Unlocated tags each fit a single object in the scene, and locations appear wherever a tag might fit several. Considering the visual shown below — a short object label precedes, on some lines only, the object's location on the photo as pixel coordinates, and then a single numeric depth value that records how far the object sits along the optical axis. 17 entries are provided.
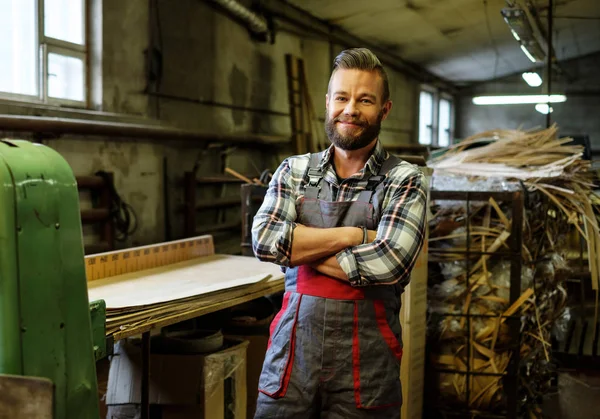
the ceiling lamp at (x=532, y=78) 8.09
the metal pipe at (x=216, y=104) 5.88
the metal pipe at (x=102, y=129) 4.08
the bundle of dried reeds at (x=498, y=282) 3.55
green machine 1.23
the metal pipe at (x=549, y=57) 6.00
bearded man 1.81
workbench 1.97
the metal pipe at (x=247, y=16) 6.41
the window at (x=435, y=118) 14.27
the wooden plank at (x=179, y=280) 2.25
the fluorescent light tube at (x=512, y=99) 9.73
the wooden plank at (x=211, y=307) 1.96
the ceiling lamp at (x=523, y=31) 6.63
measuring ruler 2.65
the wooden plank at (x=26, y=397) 1.19
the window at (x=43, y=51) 4.36
